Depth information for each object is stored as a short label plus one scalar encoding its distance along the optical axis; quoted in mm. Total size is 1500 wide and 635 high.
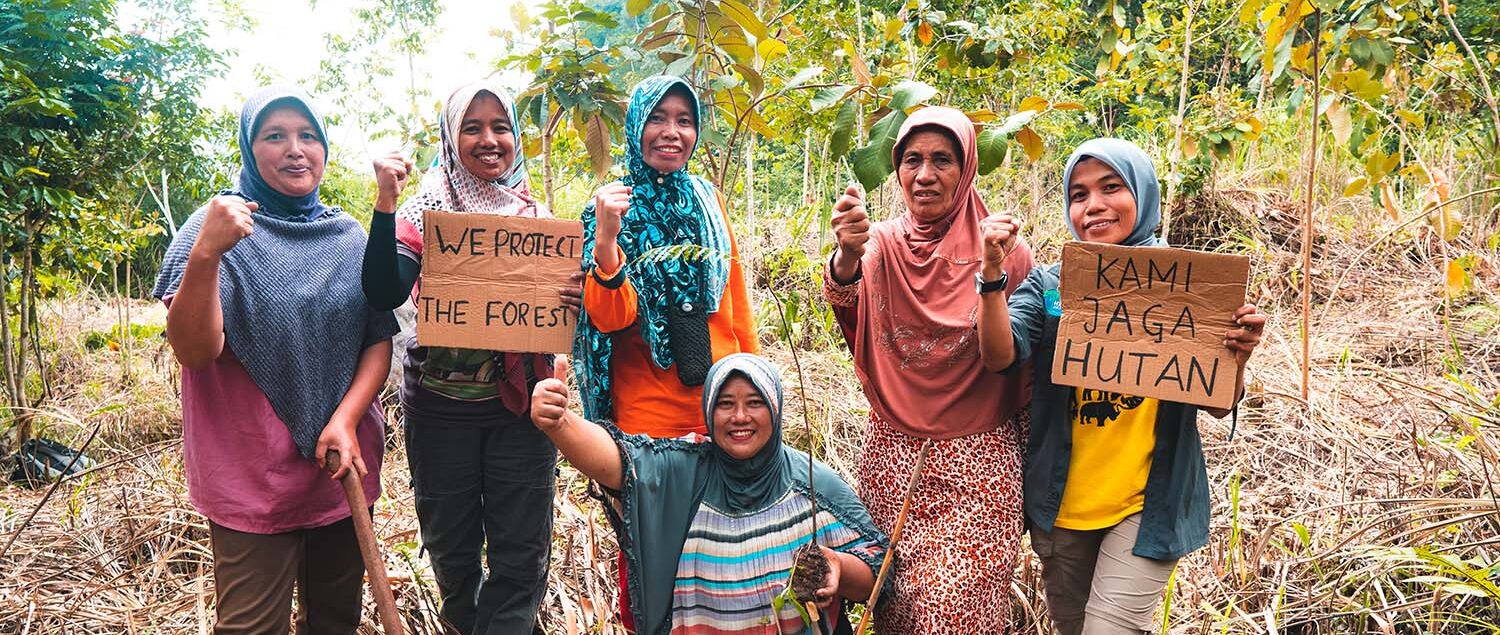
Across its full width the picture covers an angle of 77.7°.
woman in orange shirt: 2242
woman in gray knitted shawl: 1856
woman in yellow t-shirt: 1847
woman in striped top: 1966
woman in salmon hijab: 1989
